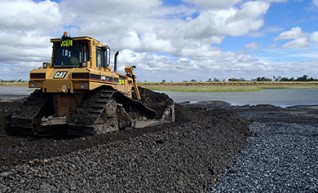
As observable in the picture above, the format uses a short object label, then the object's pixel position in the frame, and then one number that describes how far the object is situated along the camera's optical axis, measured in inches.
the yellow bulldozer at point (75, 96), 263.5
